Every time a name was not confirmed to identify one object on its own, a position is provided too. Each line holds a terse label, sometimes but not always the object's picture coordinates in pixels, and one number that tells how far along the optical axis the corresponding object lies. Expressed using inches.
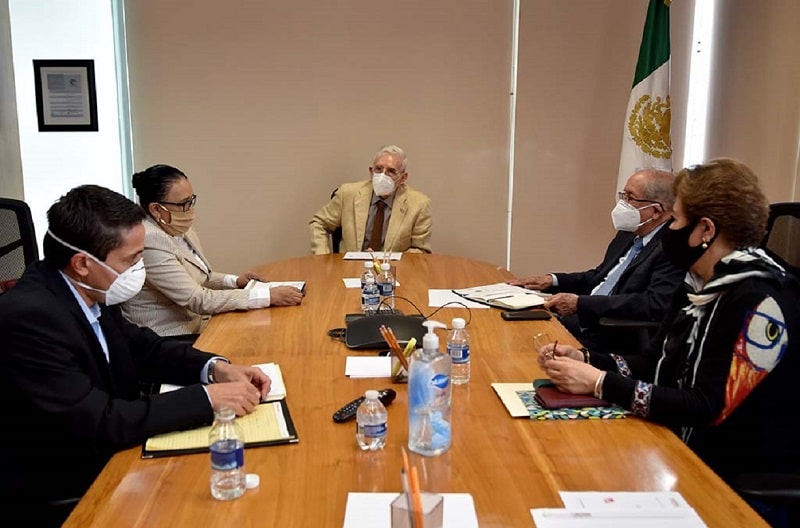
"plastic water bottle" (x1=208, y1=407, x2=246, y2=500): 46.8
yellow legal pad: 54.1
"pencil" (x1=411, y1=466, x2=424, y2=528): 37.3
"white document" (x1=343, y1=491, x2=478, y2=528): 43.9
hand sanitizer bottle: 53.2
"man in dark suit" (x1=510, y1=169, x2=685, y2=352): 101.5
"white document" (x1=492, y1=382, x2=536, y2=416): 61.4
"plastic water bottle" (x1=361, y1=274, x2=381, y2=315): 98.1
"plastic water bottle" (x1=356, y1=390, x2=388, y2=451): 54.2
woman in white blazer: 97.7
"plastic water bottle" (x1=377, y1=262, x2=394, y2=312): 103.4
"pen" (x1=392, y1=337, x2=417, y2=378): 66.3
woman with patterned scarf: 58.6
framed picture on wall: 168.6
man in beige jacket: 155.3
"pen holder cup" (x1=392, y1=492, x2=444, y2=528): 39.6
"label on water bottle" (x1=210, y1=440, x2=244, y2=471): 46.6
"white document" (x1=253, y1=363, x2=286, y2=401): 65.8
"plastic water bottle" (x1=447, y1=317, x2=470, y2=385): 70.0
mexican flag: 162.7
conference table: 45.7
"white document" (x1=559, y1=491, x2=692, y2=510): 46.3
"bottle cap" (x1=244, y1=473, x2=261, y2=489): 48.6
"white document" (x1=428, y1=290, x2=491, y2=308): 103.2
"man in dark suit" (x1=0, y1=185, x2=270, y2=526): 53.7
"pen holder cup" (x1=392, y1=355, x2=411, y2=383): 69.0
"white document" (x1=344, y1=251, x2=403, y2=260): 141.9
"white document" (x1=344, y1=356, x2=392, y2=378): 71.8
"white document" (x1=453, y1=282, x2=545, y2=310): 100.3
